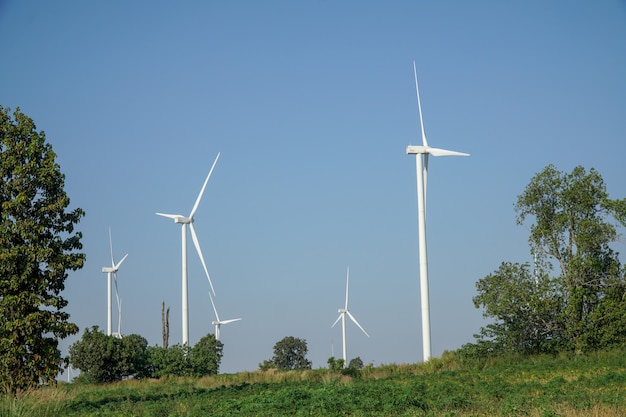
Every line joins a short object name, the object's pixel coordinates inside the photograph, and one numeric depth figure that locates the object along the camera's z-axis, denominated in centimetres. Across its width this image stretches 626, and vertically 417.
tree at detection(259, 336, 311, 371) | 10812
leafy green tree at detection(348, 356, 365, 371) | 11219
